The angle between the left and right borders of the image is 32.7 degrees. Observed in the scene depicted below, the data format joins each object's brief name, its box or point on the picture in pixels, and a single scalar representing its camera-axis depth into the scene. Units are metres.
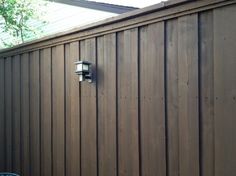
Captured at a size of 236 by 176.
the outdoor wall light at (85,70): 3.55
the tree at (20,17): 6.75
